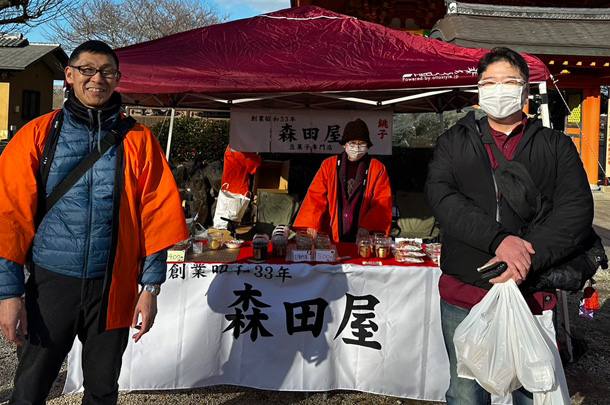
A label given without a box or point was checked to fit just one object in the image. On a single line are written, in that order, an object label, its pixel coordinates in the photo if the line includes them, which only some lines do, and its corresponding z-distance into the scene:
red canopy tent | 3.59
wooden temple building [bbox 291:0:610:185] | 9.40
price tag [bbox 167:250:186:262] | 2.86
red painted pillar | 10.62
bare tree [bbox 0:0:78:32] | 9.88
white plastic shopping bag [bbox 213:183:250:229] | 6.33
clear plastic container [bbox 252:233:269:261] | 2.96
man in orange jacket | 1.66
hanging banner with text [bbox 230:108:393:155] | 6.04
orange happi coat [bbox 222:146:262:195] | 6.51
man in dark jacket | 1.58
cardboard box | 6.74
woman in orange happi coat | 4.13
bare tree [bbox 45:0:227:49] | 22.94
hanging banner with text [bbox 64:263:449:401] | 2.88
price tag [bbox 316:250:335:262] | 2.98
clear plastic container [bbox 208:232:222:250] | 3.22
